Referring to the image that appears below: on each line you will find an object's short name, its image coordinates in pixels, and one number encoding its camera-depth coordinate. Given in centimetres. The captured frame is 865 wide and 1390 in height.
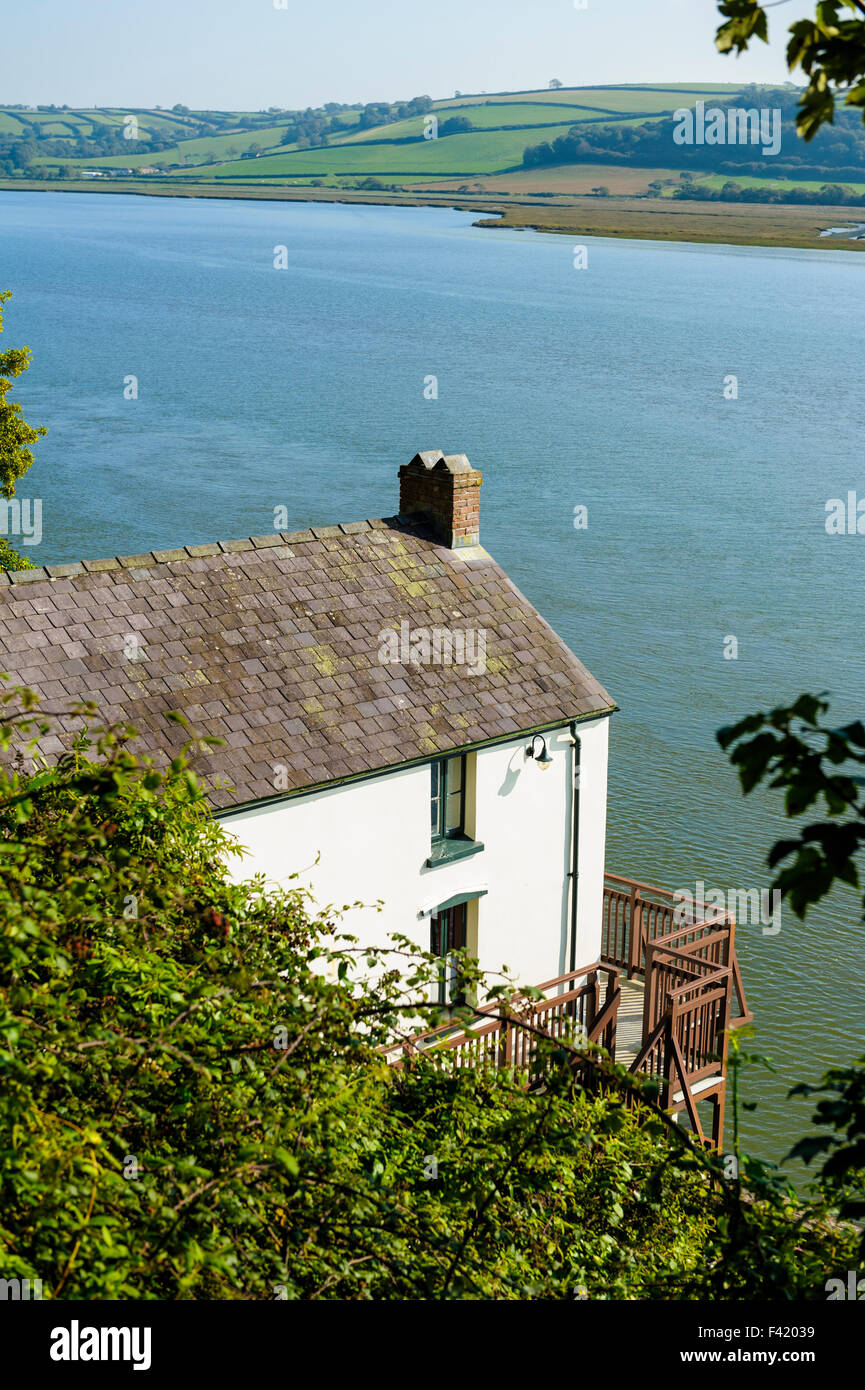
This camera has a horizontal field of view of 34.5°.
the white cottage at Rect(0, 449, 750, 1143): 1583
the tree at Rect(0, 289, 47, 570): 3150
